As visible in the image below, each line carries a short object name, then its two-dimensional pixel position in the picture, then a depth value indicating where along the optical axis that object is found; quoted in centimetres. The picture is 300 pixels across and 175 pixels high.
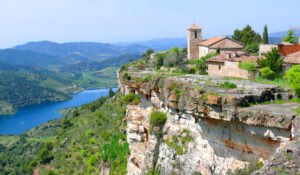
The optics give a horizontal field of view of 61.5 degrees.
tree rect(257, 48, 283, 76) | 2405
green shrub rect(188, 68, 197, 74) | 3876
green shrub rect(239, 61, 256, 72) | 2672
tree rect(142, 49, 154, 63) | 6866
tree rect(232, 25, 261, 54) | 5346
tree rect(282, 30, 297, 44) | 4444
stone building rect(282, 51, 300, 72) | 2351
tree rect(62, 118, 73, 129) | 7556
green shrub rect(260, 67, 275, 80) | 2397
